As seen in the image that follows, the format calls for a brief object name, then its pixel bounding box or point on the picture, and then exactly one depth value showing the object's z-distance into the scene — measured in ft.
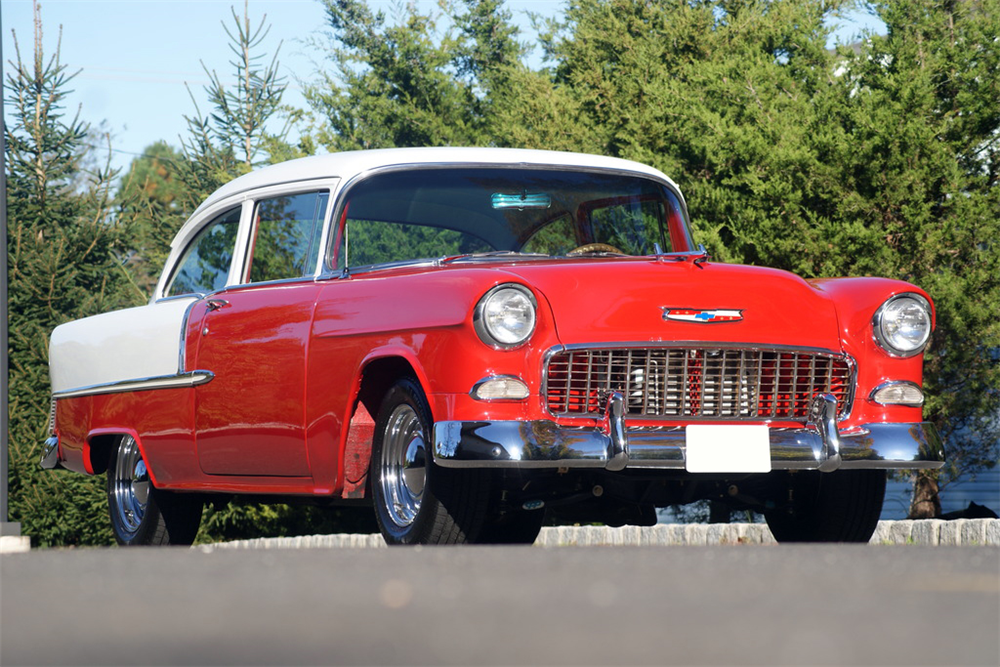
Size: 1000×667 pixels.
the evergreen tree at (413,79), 93.91
